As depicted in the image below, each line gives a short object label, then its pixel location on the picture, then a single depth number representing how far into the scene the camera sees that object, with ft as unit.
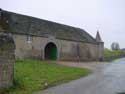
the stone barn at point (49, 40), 55.84
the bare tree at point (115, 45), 229.13
